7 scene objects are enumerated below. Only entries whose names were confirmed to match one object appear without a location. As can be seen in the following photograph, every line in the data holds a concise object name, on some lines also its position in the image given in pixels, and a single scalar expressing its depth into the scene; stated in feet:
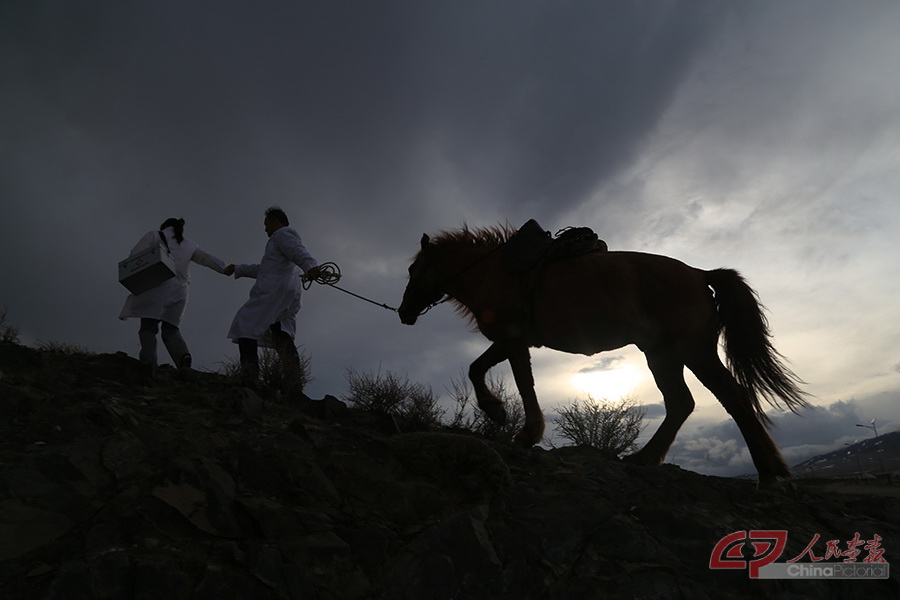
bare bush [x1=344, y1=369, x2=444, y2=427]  18.06
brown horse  13.73
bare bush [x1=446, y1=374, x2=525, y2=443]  17.51
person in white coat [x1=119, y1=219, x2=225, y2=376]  19.92
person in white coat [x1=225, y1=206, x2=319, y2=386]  21.38
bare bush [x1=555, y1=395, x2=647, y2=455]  24.26
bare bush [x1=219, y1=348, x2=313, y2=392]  18.35
